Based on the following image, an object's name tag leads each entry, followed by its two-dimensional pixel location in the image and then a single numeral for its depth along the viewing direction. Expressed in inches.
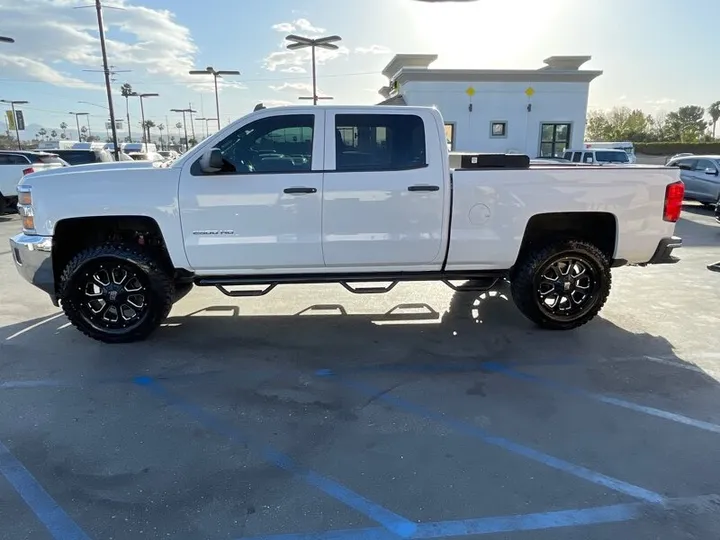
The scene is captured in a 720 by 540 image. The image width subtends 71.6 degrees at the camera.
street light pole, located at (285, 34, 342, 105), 914.7
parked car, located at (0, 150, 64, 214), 545.4
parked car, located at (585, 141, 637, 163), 1365.7
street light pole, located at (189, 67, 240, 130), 1153.4
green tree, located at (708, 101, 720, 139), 3073.3
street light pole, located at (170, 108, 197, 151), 2105.1
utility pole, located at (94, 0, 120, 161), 757.3
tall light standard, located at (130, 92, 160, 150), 1687.4
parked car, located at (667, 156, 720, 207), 570.9
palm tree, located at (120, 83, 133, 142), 2182.5
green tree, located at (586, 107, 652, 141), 2493.8
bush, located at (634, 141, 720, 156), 1943.9
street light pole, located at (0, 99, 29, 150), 1973.7
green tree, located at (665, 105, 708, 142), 2487.7
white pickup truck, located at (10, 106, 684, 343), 174.6
